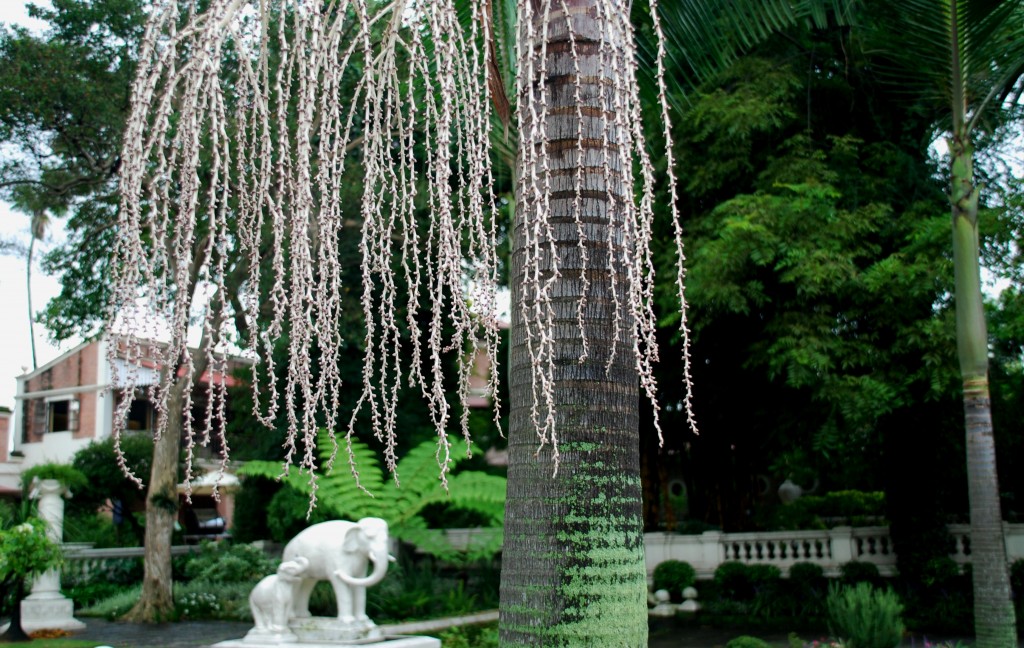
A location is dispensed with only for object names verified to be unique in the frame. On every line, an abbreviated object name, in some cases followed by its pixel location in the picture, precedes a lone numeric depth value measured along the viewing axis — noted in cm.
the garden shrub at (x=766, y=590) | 1510
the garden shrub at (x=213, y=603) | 1487
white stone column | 1315
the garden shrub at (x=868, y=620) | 898
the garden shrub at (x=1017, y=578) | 1320
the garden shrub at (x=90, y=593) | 1673
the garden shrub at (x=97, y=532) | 2021
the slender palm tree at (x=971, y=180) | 803
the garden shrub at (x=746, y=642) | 885
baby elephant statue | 834
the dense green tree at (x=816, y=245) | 1090
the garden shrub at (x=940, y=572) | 1418
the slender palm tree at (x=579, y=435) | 262
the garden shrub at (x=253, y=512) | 2055
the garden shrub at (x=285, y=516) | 1728
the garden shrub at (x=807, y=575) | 1523
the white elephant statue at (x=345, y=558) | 834
